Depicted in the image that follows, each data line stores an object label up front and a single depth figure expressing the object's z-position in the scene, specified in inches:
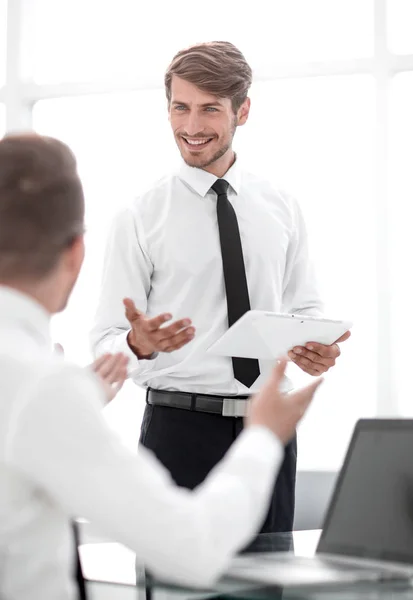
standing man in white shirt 163.7
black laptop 130.5
